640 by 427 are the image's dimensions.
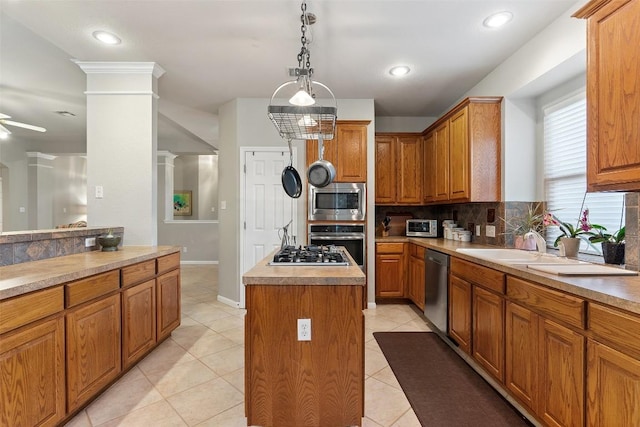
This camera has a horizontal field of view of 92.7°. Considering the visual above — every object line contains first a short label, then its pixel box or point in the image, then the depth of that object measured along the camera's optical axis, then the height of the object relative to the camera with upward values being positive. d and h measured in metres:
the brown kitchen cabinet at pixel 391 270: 3.92 -0.74
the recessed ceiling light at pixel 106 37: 2.50 +1.47
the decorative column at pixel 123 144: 3.03 +0.69
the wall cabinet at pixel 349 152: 3.77 +0.75
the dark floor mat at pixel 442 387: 1.80 -1.21
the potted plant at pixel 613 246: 1.89 -0.21
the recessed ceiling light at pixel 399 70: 3.06 +1.46
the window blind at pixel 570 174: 2.21 +0.33
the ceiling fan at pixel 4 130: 3.44 +0.97
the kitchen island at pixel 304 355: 1.61 -0.75
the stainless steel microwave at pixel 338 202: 3.75 +0.13
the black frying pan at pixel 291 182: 2.54 +0.26
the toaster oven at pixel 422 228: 4.08 -0.20
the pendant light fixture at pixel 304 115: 1.77 +0.59
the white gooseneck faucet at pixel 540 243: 2.37 -0.24
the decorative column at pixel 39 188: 6.87 +0.59
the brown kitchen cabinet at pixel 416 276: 3.46 -0.75
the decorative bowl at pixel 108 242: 2.61 -0.25
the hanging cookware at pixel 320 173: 2.38 +0.32
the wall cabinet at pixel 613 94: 1.41 +0.58
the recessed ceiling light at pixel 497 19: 2.21 +1.44
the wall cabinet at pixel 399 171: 4.27 +0.58
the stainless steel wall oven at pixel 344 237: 3.72 -0.29
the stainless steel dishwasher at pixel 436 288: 2.84 -0.74
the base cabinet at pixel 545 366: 1.39 -0.79
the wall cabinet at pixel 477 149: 3.00 +0.64
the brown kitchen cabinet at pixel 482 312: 1.99 -0.72
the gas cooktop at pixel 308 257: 1.87 -0.29
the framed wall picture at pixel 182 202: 8.52 +0.31
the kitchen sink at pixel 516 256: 2.07 -0.33
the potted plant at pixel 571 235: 2.14 -0.17
